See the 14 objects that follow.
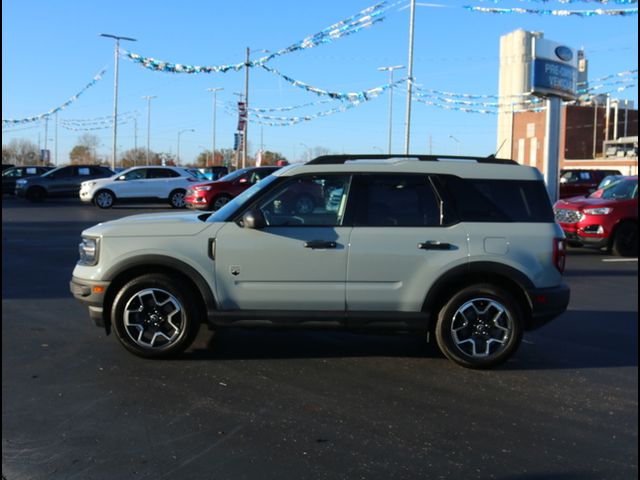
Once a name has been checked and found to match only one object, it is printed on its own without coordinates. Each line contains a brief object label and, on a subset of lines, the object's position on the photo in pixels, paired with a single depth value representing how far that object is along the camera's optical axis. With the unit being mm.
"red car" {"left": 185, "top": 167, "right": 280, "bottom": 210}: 22469
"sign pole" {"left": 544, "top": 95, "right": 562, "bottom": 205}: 21969
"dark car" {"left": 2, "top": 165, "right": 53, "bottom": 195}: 33209
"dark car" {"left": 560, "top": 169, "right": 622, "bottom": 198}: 29625
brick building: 79062
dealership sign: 23859
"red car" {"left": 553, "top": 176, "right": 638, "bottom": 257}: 13867
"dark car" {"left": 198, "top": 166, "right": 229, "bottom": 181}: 40106
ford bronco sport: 5789
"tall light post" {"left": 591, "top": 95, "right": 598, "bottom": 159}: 80188
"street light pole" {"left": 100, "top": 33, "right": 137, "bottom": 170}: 44388
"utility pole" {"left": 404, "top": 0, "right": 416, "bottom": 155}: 27822
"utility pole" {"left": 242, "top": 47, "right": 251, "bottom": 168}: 37381
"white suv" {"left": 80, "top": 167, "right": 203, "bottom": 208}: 26062
